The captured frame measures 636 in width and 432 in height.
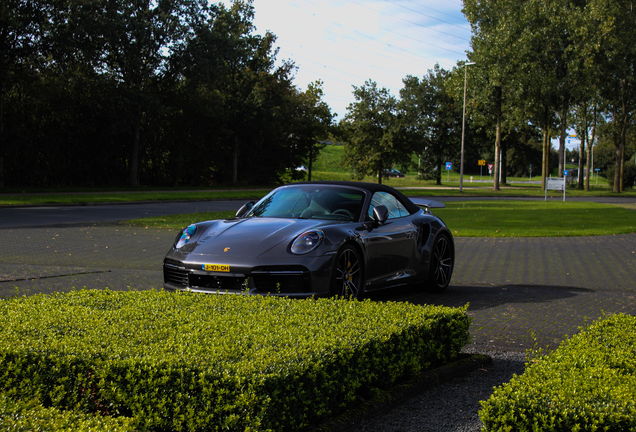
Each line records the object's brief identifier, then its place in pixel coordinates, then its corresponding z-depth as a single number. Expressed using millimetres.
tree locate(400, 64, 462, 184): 72375
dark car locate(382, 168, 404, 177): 99219
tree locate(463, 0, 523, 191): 48438
